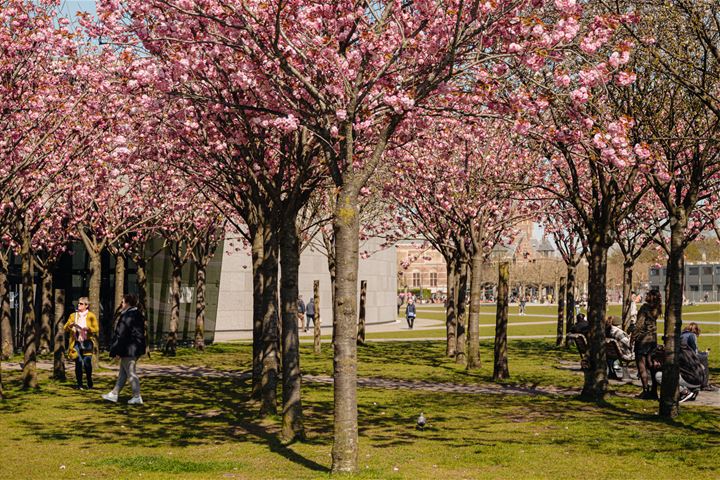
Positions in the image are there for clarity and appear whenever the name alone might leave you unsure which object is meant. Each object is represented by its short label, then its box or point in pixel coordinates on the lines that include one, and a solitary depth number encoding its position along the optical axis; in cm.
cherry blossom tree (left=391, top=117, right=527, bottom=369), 2191
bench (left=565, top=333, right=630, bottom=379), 1825
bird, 1219
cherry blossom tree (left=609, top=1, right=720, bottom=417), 1173
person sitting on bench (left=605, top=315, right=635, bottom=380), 1864
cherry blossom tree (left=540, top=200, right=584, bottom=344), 3099
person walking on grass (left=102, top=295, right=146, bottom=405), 1485
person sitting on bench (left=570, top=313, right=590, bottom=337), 2015
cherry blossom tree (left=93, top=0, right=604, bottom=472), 920
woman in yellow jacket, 1670
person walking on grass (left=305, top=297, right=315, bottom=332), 4259
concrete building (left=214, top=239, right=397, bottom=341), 4416
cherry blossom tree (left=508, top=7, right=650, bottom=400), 932
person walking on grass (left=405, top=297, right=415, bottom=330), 4812
